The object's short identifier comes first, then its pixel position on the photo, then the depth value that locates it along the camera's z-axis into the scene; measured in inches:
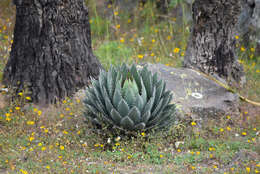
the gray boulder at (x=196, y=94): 417.4
